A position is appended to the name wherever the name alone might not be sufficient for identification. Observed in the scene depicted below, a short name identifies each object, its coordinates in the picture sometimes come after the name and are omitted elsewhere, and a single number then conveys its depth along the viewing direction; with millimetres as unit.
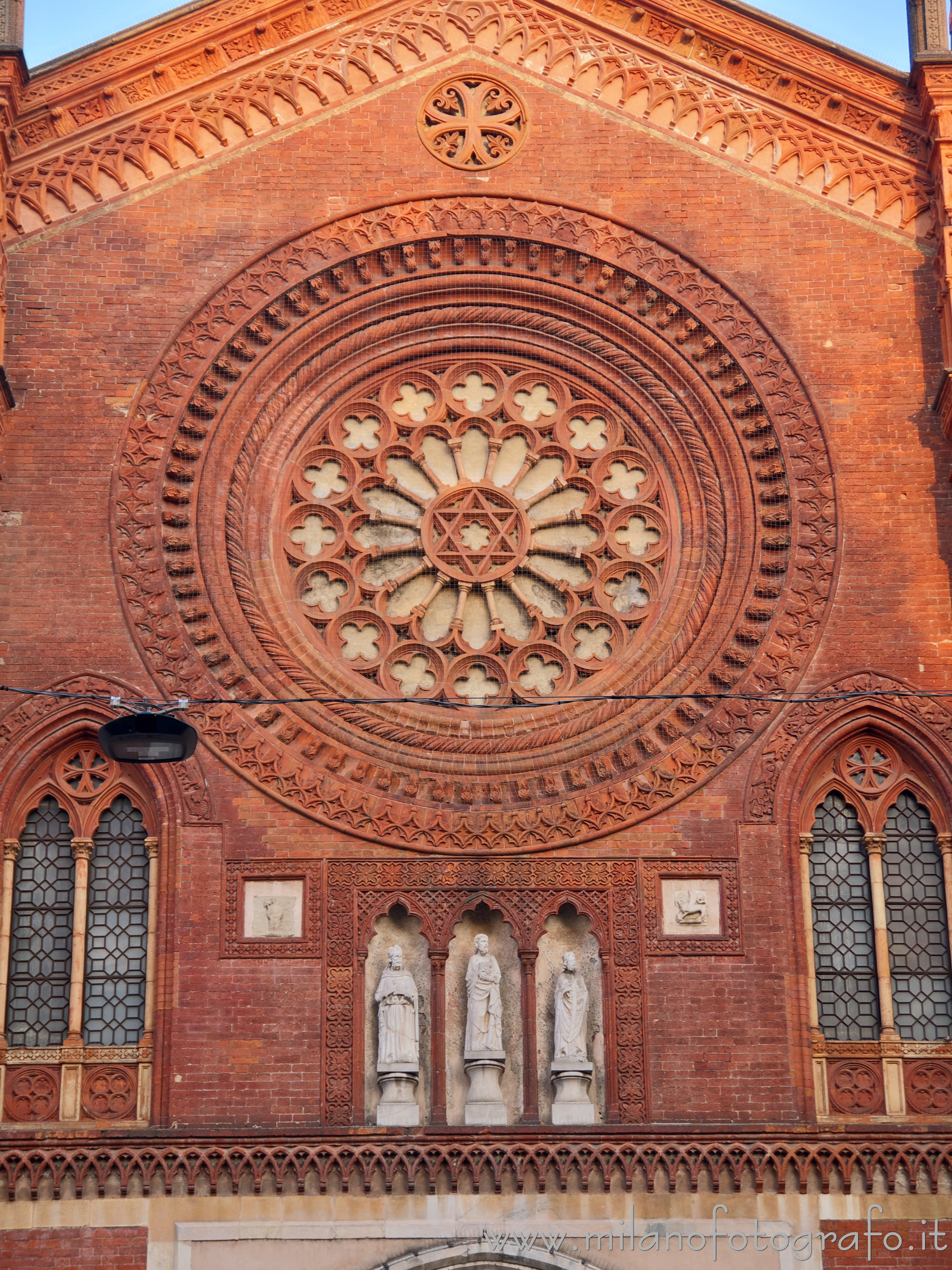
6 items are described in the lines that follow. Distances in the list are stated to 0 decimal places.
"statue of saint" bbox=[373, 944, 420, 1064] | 20562
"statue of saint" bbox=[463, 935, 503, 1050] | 20672
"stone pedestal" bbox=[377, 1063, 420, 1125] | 20406
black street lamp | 17453
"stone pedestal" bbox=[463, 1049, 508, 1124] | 20484
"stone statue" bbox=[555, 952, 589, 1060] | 20656
